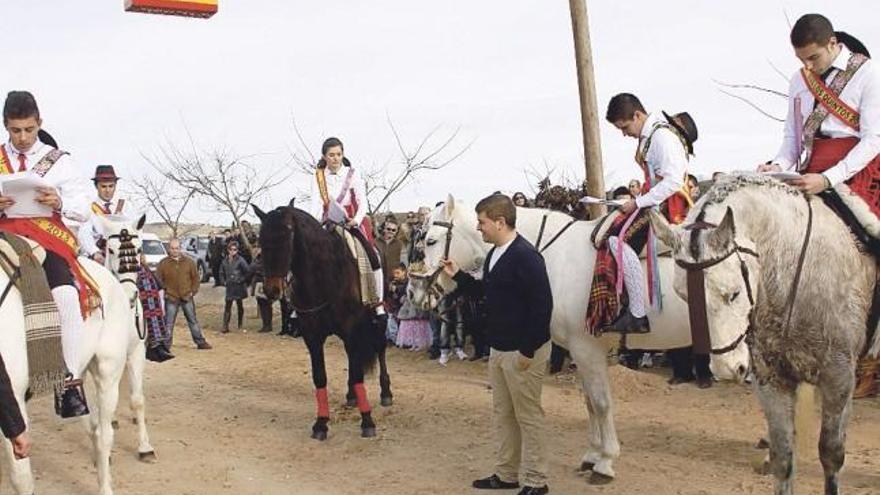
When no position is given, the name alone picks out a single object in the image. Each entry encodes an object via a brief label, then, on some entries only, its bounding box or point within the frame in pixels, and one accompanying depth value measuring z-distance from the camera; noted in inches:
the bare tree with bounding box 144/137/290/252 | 1052.9
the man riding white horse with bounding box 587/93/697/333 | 229.3
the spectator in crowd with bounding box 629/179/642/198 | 356.7
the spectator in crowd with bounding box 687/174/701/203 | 249.2
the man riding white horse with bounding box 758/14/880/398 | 172.7
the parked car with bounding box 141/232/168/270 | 1069.1
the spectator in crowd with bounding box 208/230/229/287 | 967.6
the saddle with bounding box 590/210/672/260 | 236.1
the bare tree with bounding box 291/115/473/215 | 825.5
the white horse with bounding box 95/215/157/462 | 278.7
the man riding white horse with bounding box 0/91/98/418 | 192.9
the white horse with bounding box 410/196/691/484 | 237.3
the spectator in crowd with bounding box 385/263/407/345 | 474.6
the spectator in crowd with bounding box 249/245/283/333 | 665.6
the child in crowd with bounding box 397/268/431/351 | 498.6
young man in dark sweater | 211.5
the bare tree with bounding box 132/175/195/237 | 1340.3
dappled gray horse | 165.3
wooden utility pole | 378.0
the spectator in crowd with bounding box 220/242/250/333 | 672.4
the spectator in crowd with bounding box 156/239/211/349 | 586.6
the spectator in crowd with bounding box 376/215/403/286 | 520.7
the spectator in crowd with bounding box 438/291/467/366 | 471.9
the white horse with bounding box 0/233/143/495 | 228.4
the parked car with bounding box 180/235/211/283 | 1165.1
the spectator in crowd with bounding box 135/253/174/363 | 344.5
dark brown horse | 286.4
